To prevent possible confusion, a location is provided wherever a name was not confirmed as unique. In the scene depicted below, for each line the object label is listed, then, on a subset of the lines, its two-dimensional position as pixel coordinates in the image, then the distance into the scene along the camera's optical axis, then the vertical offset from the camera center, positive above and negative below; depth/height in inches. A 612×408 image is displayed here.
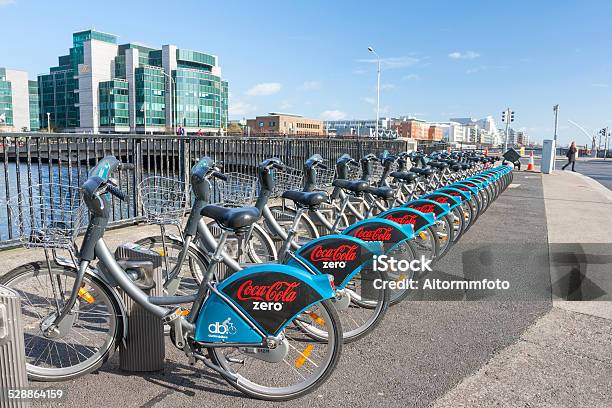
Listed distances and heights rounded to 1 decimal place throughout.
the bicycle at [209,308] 103.7 -36.6
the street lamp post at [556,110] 1306.6 +110.9
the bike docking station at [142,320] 114.7 -42.7
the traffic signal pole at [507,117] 1215.6 +81.7
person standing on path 1011.8 -3.9
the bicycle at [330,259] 133.0 -31.9
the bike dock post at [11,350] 84.7 -37.8
